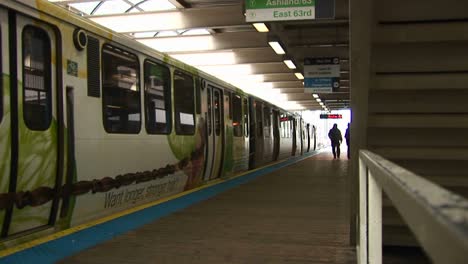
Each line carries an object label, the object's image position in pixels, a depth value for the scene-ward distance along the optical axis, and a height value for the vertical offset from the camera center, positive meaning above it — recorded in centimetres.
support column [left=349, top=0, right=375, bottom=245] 371 +43
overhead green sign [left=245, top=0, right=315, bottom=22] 961 +229
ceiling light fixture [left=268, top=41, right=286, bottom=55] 1408 +238
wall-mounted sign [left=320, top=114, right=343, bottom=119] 4116 +91
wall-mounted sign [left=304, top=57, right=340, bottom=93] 1953 +206
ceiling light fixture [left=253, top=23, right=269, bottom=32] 1130 +233
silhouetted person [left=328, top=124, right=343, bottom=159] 2327 -52
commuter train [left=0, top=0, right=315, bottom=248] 436 +9
